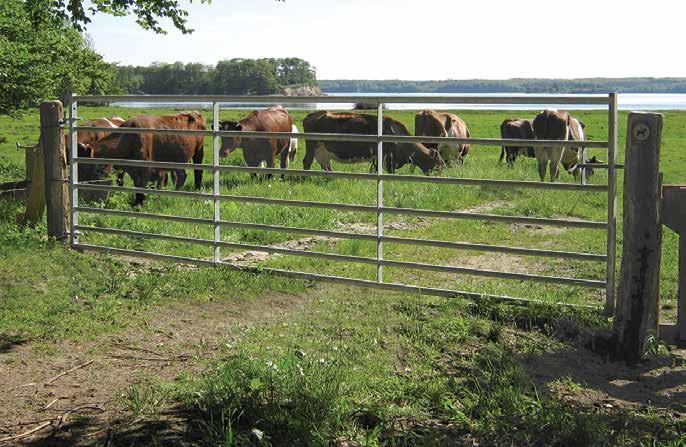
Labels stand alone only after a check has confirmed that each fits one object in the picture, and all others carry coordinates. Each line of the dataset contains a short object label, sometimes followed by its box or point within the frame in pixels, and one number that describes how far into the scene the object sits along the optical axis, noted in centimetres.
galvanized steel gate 686
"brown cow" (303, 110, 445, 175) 2020
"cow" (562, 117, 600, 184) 2056
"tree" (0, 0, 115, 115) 1955
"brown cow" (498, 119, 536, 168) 2698
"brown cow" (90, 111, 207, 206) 1546
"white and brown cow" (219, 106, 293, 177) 1952
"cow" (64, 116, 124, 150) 1633
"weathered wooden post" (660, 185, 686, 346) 637
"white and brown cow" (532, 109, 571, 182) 1897
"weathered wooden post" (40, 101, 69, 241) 1013
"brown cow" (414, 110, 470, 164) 2240
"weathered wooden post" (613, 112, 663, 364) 615
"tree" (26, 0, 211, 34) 1175
